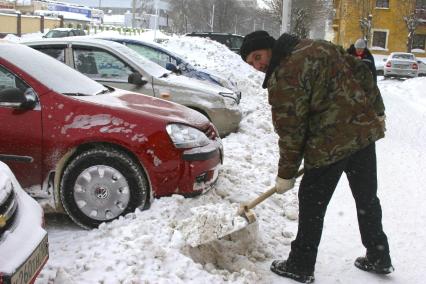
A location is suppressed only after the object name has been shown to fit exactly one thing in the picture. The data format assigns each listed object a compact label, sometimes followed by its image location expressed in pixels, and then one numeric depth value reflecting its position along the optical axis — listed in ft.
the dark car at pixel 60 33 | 95.34
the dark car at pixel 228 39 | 78.28
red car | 14.05
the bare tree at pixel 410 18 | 130.52
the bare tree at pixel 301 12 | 110.11
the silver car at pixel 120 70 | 24.30
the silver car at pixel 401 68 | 86.12
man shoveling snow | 11.03
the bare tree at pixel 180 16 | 176.35
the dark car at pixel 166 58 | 34.32
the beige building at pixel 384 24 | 137.18
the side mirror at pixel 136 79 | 23.98
